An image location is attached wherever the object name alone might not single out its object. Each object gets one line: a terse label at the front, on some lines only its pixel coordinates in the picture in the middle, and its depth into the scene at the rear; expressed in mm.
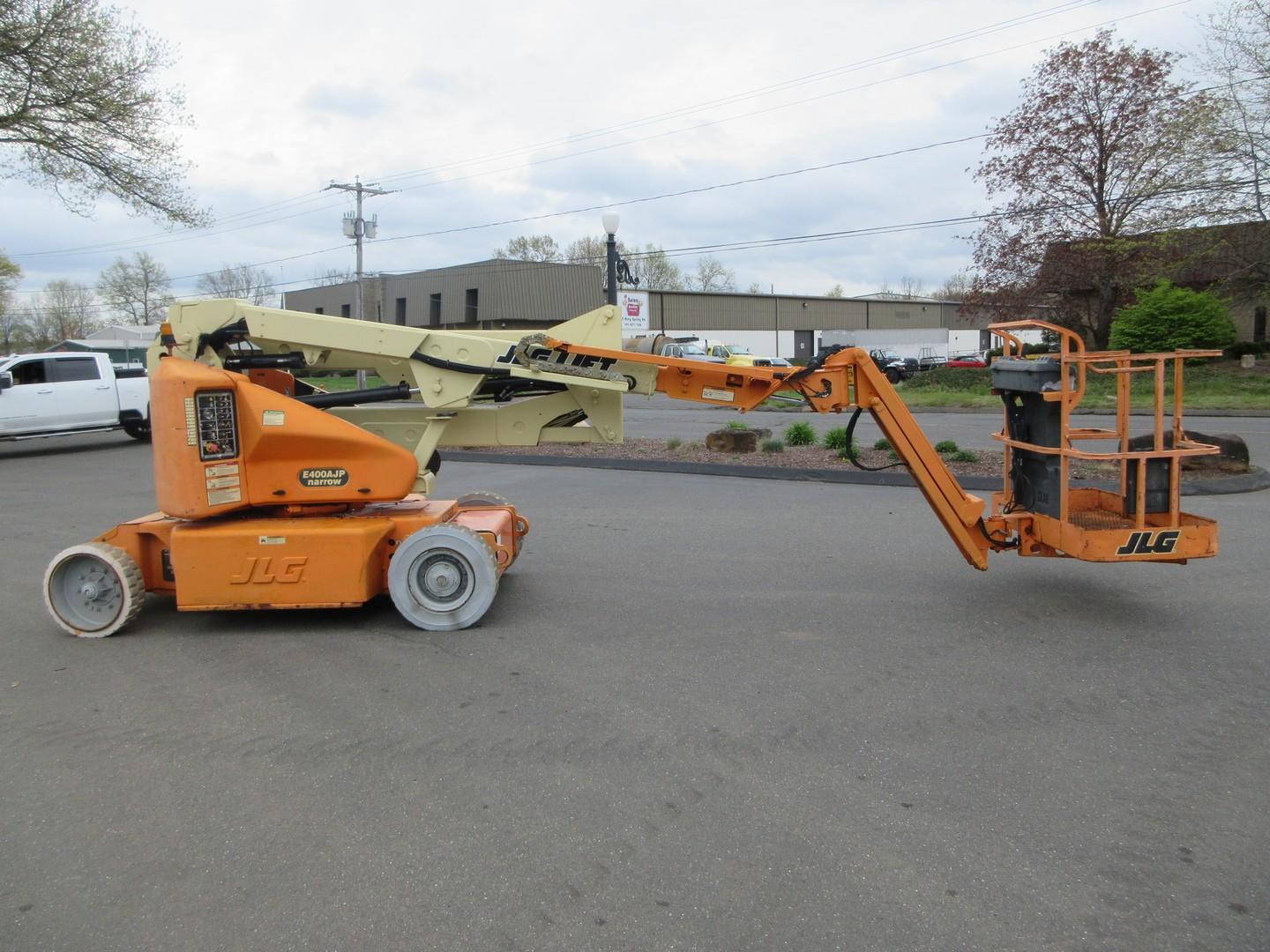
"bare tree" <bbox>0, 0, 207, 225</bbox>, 20359
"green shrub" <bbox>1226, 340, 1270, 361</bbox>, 36031
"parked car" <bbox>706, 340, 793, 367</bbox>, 37194
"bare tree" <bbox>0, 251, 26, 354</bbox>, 68612
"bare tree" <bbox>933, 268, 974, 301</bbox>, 97438
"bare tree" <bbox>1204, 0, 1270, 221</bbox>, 22391
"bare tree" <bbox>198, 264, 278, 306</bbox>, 70875
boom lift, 6129
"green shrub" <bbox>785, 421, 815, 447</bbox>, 15836
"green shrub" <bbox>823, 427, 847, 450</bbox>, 14602
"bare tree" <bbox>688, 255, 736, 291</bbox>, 103688
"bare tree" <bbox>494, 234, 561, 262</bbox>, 71938
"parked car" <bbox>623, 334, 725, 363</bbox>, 39897
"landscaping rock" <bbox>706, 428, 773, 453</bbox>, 15805
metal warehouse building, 57812
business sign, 35094
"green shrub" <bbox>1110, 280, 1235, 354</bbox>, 30234
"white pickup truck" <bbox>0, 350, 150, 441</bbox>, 18703
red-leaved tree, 31047
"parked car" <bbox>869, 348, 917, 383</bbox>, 44662
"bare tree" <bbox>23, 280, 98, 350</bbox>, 95312
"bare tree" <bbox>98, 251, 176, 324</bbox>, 92688
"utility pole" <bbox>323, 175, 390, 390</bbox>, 39719
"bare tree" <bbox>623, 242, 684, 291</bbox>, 84062
